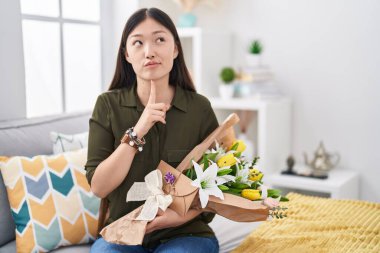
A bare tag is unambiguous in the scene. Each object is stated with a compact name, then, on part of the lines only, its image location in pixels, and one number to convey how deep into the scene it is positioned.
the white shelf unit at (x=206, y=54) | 2.92
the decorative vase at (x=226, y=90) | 2.98
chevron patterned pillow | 1.59
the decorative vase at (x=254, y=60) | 2.94
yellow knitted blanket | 1.53
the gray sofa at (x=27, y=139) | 1.62
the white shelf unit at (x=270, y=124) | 2.80
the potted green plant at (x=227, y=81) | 2.96
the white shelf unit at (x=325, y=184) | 2.61
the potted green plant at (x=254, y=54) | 2.93
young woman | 1.42
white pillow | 1.85
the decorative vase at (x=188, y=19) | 3.00
